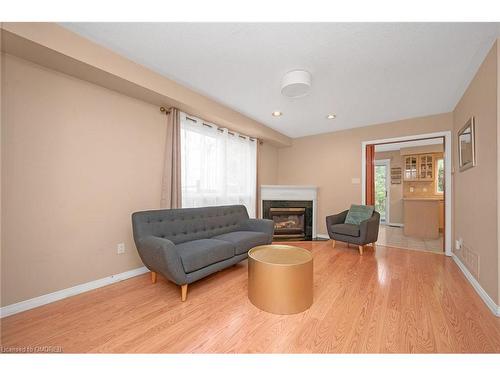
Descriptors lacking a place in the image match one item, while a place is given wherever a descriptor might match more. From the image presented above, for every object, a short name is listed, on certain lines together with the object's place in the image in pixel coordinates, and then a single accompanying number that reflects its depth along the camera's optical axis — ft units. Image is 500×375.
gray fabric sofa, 6.37
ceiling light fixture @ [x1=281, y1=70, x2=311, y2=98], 7.29
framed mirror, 7.43
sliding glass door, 21.58
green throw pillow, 12.35
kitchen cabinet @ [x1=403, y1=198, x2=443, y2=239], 15.74
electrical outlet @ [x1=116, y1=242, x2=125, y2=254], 7.89
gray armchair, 11.12
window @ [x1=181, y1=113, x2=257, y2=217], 10.18
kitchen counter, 16.45
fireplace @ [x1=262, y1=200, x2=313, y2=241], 14.87
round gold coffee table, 5.64
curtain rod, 10.24
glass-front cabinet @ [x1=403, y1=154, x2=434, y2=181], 18.46
